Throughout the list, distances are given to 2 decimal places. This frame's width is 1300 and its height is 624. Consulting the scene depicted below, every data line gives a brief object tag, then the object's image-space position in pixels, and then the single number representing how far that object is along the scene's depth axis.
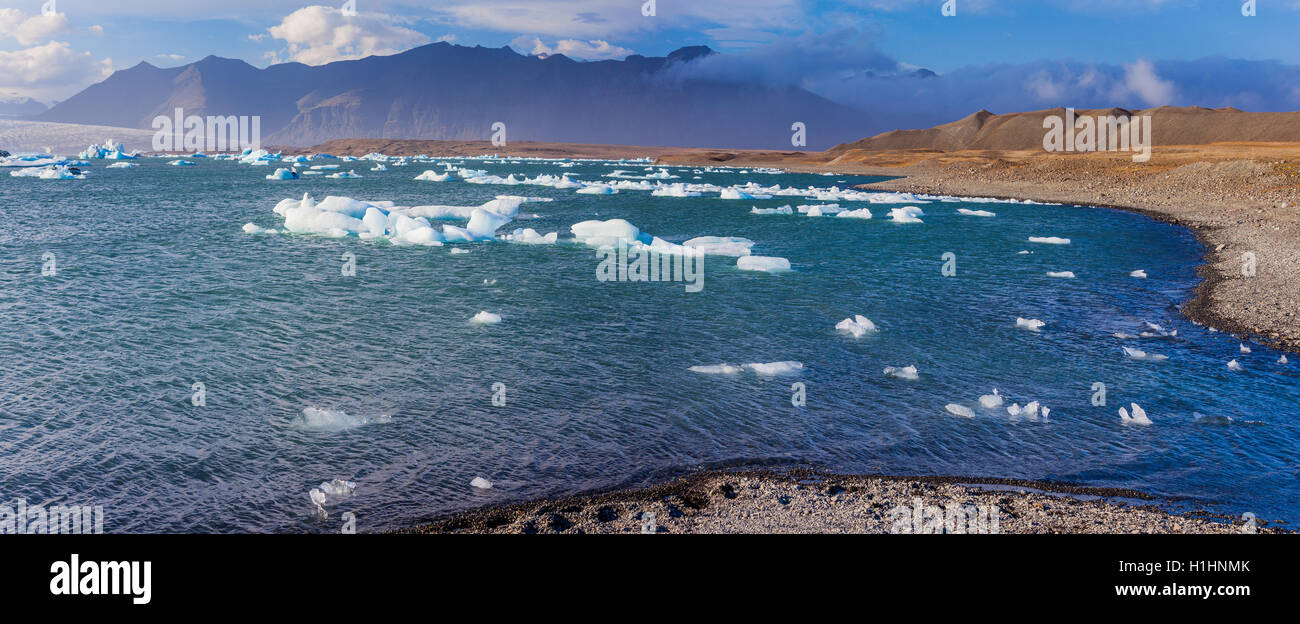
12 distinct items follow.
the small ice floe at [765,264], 25.02
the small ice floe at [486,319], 17.55
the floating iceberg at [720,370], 13.71
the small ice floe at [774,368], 13.64
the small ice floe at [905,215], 42.78
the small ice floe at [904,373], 13.53
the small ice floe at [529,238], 31.23
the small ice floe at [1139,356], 14.90
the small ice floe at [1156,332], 16.95
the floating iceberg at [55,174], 73.25
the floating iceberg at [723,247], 28.25
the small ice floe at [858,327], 16.98
